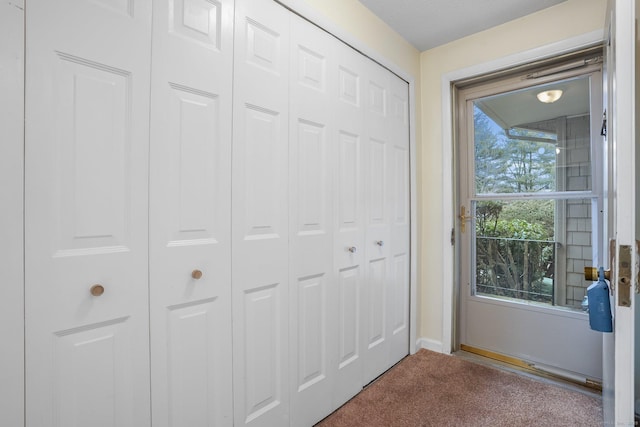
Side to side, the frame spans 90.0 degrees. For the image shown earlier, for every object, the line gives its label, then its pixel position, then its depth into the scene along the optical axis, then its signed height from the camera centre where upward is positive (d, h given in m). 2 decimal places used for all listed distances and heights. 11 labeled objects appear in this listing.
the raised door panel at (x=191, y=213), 1.08 +0.00
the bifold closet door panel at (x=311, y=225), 1.54 -0.06
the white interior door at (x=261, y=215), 1.30 -0.01
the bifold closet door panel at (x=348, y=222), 1.78 -0.05
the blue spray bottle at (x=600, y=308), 1.01 -0.30
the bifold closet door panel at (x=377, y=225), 1.99 -0.07
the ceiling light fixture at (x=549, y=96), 2.15 +0.81
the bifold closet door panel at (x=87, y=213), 0.85 +0.00
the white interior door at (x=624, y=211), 0.78 +0.01
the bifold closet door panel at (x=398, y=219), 2.21 -0.04
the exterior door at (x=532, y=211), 2.04 +0.02
